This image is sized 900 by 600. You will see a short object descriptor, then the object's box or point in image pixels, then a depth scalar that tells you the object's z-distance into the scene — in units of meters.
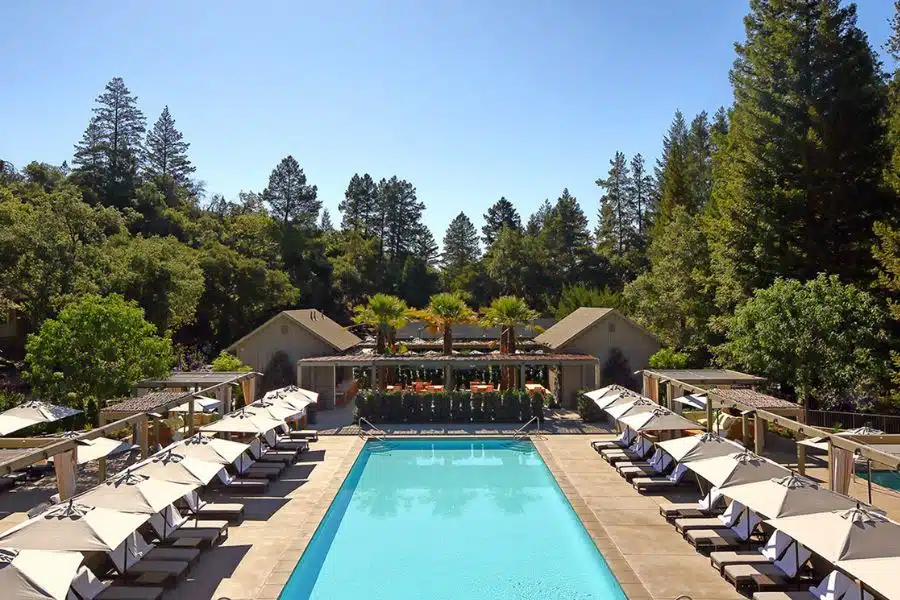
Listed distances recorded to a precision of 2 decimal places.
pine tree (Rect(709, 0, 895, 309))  27.12
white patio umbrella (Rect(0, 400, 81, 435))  15.91
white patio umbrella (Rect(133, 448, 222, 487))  11.59
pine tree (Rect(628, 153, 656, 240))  67.50
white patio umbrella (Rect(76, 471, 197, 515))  10.02
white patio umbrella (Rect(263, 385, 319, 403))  20.91
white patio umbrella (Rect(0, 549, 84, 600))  7.14
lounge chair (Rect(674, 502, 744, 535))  12.21
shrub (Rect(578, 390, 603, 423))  26.12
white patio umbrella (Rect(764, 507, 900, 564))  8.00
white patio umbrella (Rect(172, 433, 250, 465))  13.59
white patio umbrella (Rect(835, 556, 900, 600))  7.22
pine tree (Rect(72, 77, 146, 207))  55.59
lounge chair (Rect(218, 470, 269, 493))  16.05
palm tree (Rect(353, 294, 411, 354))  29.79
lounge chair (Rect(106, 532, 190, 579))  10.21
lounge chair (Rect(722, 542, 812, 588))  9.96
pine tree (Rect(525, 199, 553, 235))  78.75
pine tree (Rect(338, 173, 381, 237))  74.62
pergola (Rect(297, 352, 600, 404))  27.30
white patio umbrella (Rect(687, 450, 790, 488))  11.30
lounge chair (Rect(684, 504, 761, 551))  11.61
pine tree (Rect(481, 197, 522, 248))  84.00
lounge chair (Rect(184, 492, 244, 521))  13.59
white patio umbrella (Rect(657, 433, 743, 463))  13.27
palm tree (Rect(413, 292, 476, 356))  29.42
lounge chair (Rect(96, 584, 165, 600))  9.31
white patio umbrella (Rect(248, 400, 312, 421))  18.95
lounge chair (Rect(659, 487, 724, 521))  13.40
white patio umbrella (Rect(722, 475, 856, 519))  9.53
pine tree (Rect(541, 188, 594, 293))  63.38
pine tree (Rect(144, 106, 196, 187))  78.12
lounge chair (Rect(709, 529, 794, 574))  10.38
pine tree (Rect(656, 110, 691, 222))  50.97
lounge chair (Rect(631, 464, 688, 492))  15.93
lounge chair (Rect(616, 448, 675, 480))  16.98
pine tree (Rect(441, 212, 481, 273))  80.81
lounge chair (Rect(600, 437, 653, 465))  18.64
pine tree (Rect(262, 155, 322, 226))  68.12
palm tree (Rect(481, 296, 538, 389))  29.56
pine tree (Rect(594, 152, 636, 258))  67.19
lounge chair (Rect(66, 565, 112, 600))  9.06
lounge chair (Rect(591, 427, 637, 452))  20.28
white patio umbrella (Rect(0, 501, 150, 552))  8.38
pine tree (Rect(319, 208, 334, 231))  84.38
